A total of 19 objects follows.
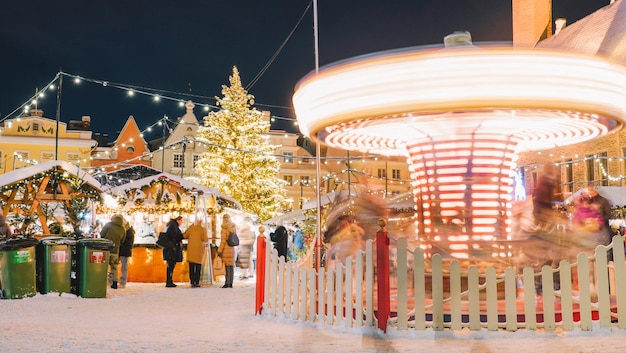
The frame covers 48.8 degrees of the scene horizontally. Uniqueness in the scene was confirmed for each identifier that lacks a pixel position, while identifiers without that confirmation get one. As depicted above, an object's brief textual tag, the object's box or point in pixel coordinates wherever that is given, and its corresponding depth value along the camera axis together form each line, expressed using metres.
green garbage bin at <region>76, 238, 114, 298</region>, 13.27
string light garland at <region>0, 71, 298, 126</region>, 22.34
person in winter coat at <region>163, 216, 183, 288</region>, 16.58
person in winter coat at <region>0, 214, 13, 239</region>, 13.94
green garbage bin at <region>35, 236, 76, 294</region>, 13.37
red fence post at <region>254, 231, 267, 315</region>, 9.57
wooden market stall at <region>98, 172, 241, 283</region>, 18.42
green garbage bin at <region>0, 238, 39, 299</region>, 12.78
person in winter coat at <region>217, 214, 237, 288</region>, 16.38
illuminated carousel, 8.16
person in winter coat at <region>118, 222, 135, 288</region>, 16.12
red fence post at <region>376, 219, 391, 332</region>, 7.68
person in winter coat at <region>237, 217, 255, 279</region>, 20.16
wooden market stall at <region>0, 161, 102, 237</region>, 17.58
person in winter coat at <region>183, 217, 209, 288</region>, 16.23
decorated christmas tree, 41.38
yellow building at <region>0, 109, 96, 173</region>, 53.94
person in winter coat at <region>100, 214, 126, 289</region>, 15.38
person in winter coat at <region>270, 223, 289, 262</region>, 19.15
